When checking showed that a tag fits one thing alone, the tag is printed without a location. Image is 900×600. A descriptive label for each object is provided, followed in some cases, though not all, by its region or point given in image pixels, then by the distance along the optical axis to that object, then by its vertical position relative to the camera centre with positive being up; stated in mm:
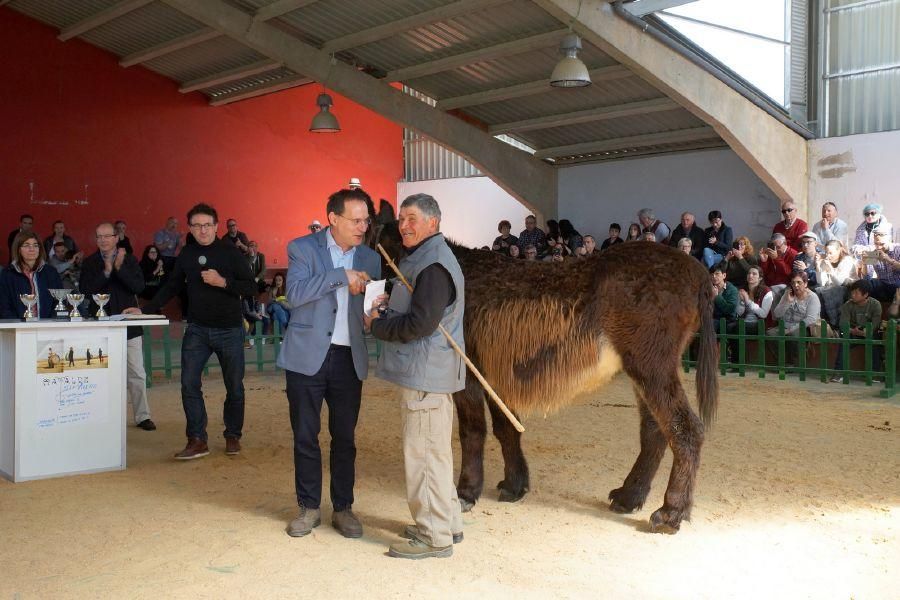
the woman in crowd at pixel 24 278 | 6511 +112
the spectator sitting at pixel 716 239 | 13422 +983
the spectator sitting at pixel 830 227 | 12461 +1095
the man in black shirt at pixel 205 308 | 6316 -110
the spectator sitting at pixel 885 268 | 11047 +424
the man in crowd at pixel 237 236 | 16234 +1183
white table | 5695 -756
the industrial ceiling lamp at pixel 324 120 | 15078 +3185
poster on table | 5801 -627
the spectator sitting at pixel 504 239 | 16797 +1190
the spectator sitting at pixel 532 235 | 17125 +1278
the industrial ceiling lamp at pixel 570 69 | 11453 +3174
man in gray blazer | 4418 -293
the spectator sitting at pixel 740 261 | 12562 +571
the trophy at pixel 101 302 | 6086 -68
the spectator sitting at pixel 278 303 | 16031 -174
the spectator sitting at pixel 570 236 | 16344 +1282
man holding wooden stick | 4145 -435
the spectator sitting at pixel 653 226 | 15094 +1322
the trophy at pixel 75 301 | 6027 -61
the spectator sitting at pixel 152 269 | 15734 +466
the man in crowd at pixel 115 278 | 6844 +127
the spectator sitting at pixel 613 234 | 15934 +1234
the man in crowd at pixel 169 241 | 16922 +1095
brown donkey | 4734 -291
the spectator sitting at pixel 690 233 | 14070 +1108
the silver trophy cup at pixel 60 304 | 6141 -87
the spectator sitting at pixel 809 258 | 11599 +574
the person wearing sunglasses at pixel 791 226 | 12727 +1124
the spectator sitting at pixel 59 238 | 15758 +1052
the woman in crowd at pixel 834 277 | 11250 +302
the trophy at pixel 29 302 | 5824 -70
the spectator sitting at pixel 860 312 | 10461 -174
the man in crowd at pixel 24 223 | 15305 +1283
